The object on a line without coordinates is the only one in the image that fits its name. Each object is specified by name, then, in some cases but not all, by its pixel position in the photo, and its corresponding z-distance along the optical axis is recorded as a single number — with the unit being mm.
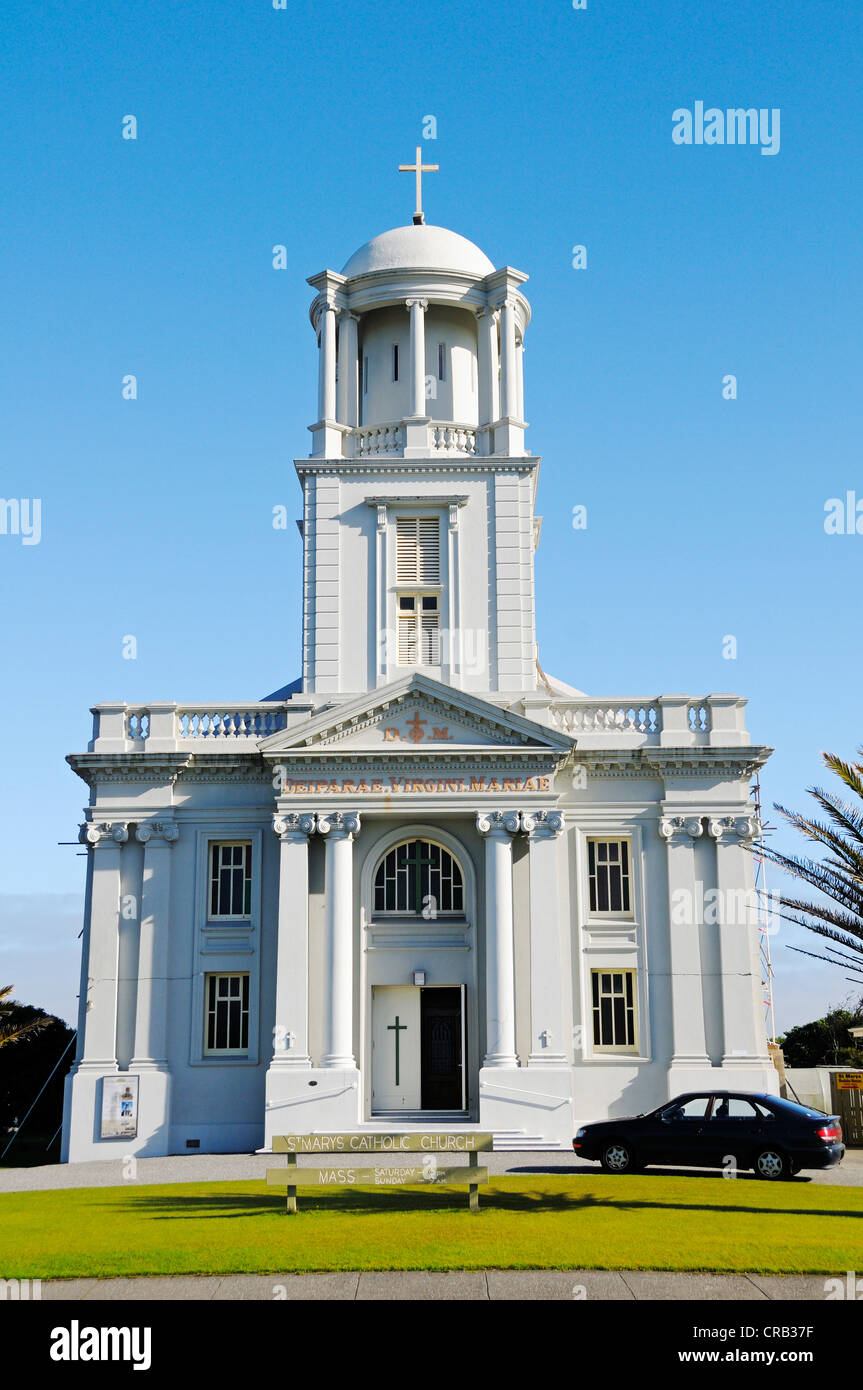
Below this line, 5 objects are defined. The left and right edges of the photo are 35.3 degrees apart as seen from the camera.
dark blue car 21953
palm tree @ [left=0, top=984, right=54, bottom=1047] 22328
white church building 29609
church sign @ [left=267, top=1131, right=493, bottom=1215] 17344
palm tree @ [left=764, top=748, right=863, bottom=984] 18172
